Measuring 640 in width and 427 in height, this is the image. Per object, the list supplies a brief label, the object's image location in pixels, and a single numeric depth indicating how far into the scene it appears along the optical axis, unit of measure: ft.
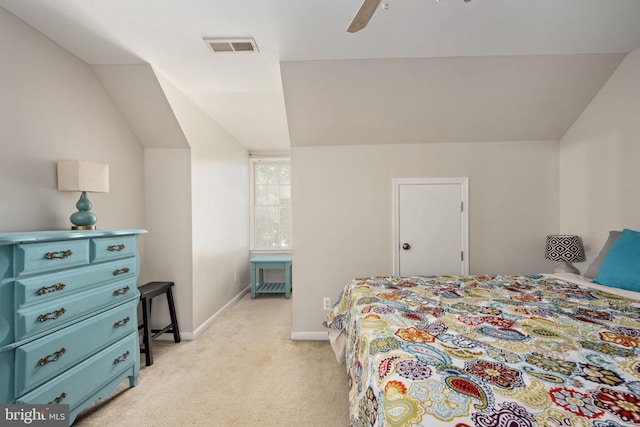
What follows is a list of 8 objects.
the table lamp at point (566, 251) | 8.07
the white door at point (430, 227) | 9.56
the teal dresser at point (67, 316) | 4.44
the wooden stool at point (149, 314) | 8.08
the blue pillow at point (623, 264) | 5.83
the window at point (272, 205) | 17.08
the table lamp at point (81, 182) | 6.36
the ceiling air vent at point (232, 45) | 6.48
